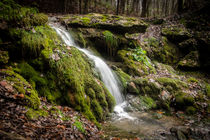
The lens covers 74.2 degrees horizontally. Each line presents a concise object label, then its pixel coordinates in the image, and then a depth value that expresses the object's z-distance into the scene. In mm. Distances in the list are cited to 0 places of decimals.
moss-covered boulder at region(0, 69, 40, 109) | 3323
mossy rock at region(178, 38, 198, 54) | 12058
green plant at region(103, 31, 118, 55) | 9734
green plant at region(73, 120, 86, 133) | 3867
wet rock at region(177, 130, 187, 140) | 4756
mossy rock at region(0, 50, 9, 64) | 3786
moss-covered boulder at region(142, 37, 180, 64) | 11845
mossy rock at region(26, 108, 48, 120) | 3158
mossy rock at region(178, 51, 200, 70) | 11438
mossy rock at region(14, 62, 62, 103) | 4262
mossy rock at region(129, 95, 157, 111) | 7316
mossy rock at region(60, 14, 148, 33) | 9875
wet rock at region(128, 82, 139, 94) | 7938
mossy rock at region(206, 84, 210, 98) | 8651
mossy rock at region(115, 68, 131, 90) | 7959
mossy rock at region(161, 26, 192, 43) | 12461
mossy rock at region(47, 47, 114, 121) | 4898
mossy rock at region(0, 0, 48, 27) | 4035
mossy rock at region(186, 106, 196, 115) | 7152
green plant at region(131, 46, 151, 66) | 10178
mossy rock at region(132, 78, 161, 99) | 8075
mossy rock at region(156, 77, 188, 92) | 8506
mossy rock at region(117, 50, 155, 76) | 9299
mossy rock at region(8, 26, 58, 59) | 4242
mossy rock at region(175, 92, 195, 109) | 7564
